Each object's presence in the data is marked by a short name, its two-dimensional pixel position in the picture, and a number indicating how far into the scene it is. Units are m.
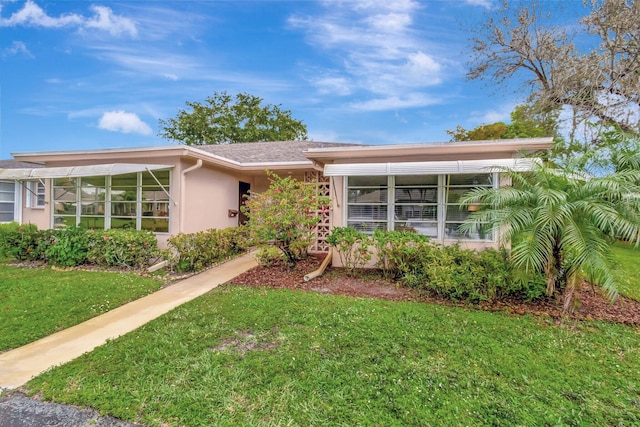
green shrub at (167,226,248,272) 8.74
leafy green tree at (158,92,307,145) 32.03
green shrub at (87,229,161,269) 9.00
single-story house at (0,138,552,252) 8.22
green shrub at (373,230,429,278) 7.53
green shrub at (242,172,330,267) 8.44
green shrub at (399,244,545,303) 6.20
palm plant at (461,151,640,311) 5.11
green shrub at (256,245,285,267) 8.87
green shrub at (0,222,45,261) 9.75
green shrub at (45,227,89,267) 9.27
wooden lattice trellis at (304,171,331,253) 11.95
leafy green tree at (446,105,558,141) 14.97
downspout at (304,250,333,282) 8.09
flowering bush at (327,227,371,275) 8.05
